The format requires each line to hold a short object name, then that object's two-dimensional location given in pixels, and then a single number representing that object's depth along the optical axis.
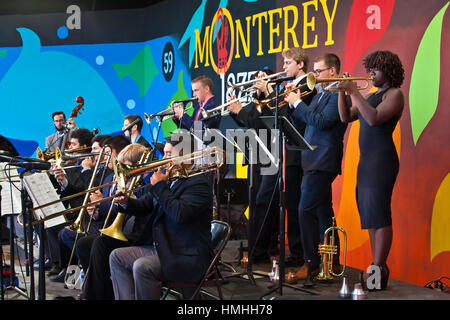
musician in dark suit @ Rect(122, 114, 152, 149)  6.83
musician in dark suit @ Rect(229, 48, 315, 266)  4.83
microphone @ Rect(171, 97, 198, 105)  5.47
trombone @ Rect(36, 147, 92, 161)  5.77
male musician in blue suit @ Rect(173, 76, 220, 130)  5.43
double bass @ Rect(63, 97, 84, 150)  7.11
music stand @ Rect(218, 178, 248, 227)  5.85
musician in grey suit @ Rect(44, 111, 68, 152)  8.12
